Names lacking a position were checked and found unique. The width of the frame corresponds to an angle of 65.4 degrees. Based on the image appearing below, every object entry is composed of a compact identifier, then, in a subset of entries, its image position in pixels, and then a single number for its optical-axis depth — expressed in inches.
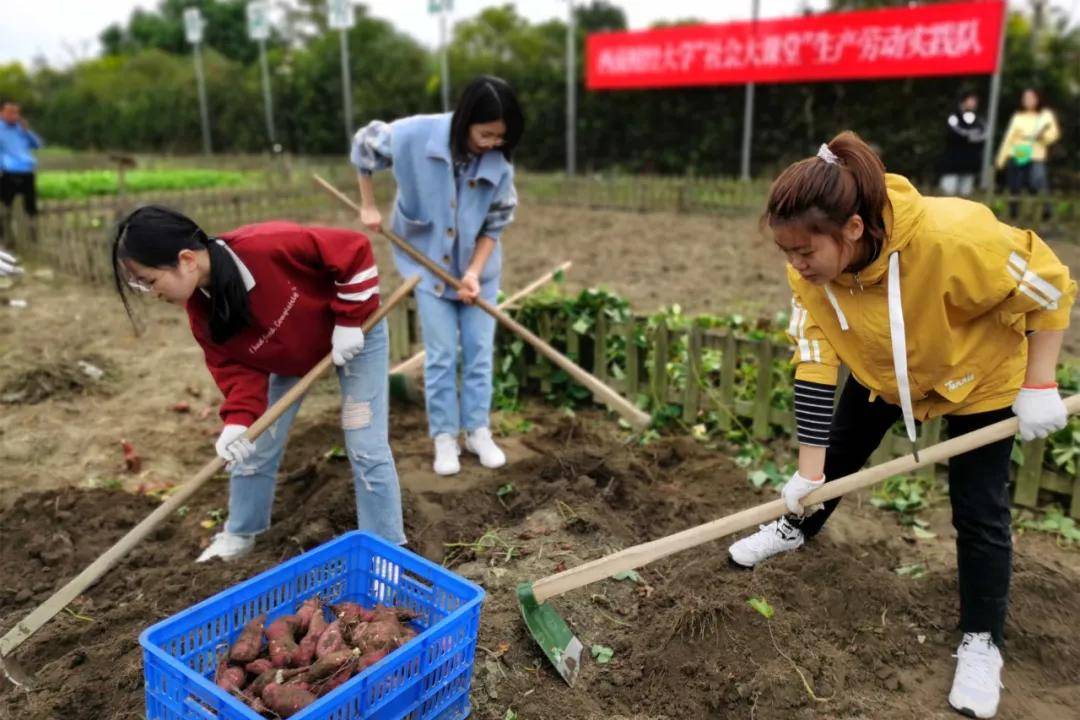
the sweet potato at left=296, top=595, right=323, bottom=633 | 96.2
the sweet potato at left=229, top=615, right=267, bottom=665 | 90.9
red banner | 498.9
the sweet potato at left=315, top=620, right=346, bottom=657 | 89.7
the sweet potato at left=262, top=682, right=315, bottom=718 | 81.9
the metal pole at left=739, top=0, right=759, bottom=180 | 570.8
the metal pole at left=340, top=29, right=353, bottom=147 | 735.7
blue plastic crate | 79.4
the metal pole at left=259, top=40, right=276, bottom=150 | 918.4
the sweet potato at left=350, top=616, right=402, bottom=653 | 89.1
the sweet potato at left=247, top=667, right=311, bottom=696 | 86.4
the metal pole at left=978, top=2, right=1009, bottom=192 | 466.0
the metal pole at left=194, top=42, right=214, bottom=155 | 1033.8
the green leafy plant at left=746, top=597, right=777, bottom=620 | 108.6
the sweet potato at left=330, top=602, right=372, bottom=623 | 96.0
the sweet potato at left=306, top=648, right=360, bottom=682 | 86.3
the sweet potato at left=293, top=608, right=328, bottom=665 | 90.4
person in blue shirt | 381.1
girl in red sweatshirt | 96.1
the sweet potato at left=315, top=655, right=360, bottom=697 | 85.0
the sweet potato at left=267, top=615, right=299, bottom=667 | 90.0
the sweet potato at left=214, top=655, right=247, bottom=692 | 86.6
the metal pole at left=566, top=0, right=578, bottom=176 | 645.9
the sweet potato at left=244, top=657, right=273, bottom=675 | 89.2
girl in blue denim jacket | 142.9
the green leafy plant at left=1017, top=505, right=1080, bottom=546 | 136.0
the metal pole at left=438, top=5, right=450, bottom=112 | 675.4
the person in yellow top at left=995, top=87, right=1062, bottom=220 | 412.8
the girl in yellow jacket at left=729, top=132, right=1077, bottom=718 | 80.6
